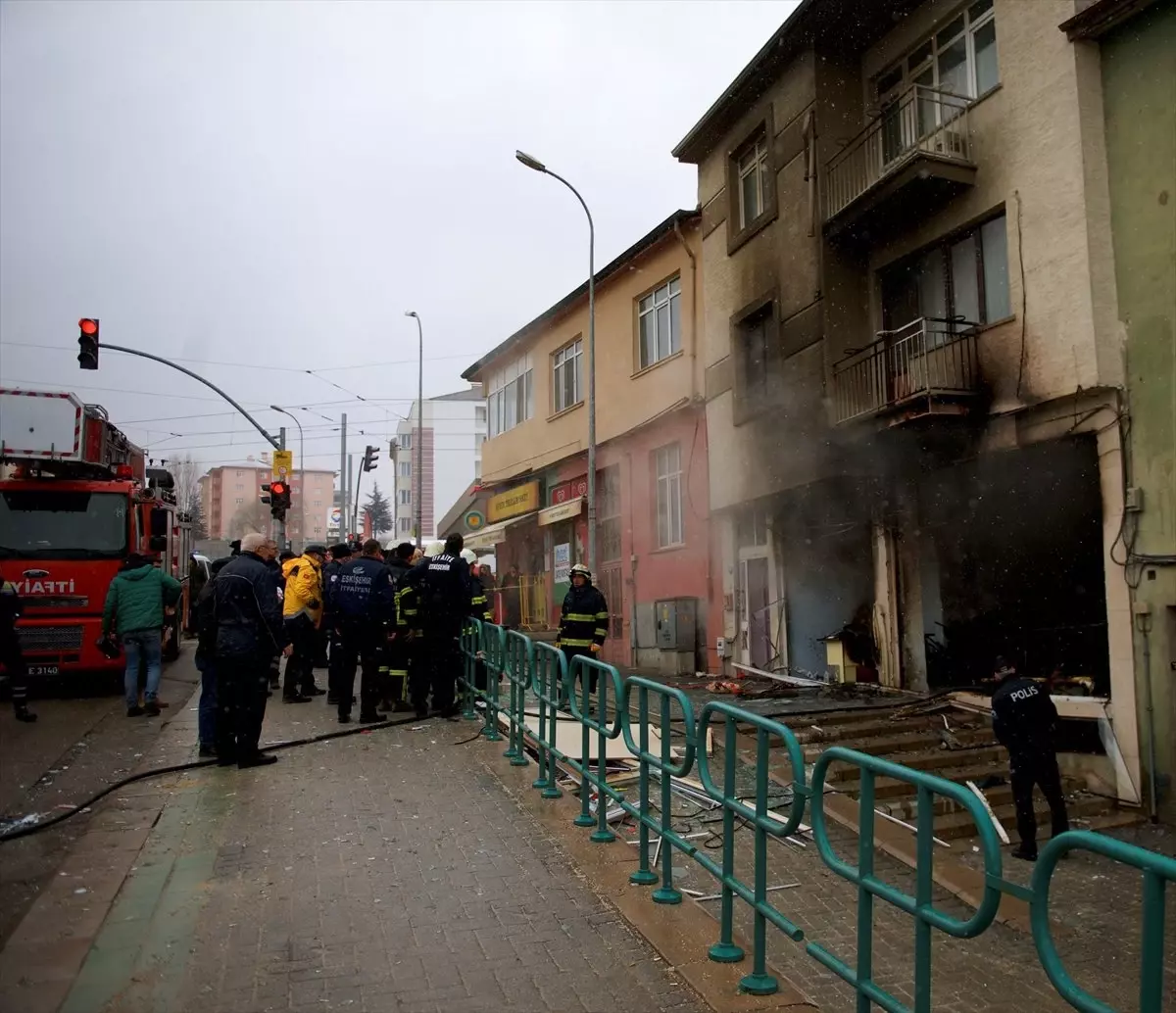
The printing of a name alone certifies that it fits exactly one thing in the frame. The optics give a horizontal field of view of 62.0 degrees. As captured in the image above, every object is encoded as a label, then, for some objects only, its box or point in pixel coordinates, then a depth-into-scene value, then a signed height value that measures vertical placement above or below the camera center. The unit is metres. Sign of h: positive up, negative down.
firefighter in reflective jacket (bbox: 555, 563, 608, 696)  11.07 -0.24
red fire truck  12.38 +1.03
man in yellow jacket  11.23 -0.15
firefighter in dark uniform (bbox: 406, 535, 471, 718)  9.74 -0.11
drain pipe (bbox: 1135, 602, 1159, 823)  9.28 -0.97
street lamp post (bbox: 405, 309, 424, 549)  31.45 +7.08
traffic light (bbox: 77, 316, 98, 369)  17.08 +4.53
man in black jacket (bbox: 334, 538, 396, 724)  9.57 -0.18
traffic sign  22.53 +3.18
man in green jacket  10.72 -0.16
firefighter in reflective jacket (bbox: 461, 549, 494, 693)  9.68 -0.09
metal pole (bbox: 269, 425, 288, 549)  23.57 +1.71
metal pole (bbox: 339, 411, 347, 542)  39.00 +5.78
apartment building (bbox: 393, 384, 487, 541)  66.62 +11.09
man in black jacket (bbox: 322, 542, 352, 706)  10.12 -0.15
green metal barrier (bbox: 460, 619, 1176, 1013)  2.31 -0.82
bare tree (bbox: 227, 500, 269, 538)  82.44 +7.18
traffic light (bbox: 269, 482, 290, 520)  20.97 +2.22
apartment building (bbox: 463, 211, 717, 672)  18.03 +3.08
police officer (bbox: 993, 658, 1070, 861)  8.12 -1.31
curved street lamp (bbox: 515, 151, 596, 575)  18.23 +4.50
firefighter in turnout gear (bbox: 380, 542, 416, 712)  9.81 -0.66
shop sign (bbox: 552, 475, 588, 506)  22.34 +2.49
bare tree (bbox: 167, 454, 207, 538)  60.22 +8.19
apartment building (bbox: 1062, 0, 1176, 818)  9.30 +2.70
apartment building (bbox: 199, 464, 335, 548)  90.12 +11.54
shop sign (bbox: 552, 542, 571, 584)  23.31 +0.84
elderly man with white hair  7.54 -0.39
